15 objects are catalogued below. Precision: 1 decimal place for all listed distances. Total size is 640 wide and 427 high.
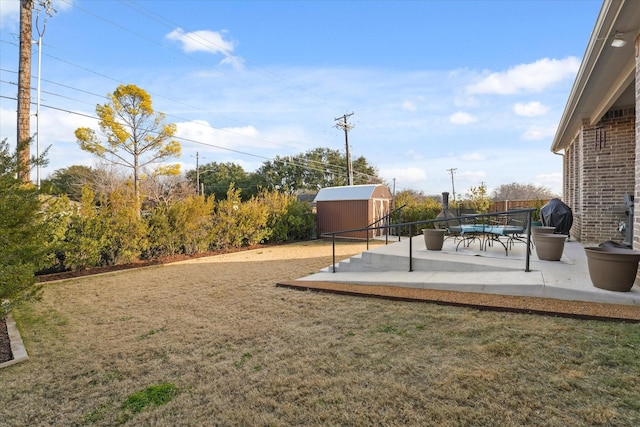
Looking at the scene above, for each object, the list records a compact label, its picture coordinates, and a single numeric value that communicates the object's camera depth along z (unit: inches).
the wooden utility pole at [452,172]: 1472.9
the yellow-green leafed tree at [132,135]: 602.9
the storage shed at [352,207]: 578.6
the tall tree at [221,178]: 1344.7
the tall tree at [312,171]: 1389.0
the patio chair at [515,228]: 224.1
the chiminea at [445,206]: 284.5
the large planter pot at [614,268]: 136.5
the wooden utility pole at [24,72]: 305.9
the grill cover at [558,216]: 276.4
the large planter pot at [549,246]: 193.4
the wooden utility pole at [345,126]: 892.8
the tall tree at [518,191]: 1120.2
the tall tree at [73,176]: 900.6
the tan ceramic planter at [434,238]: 241.8
